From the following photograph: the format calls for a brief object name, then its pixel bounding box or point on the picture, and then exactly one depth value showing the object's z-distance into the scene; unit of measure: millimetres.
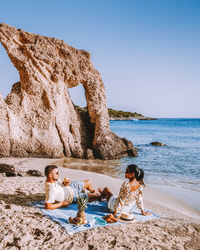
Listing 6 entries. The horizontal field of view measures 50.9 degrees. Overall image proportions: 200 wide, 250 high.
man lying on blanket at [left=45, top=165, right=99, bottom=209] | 4785
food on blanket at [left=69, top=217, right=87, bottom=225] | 4181
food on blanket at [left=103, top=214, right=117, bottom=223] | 4445
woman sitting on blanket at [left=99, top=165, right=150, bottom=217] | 4602
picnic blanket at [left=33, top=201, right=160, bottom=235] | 4156
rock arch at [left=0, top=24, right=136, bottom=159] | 12258
